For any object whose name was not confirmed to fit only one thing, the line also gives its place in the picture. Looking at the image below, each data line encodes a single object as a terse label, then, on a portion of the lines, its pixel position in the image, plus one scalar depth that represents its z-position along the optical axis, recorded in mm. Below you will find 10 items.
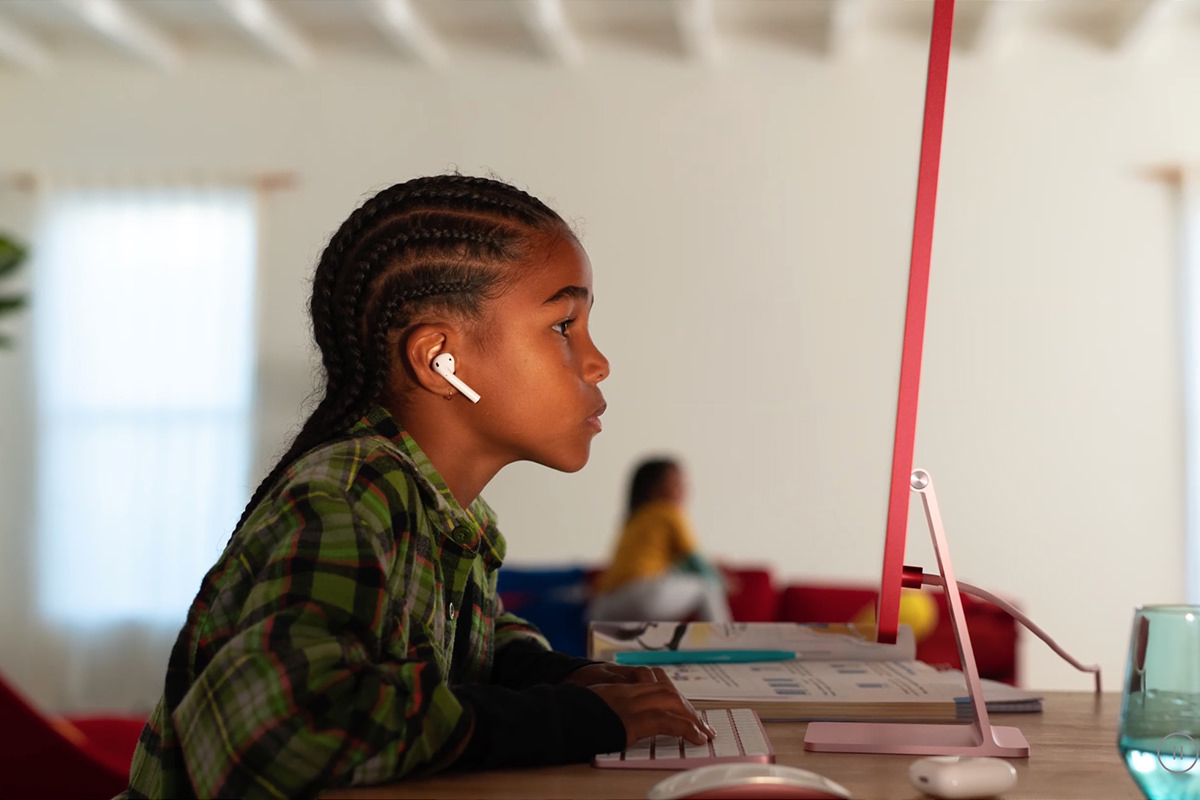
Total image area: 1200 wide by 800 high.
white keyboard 822
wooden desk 768
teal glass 650
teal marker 1248
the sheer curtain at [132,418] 5180
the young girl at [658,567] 4152
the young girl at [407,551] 761
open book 1007
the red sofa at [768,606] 3799
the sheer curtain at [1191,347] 4883
